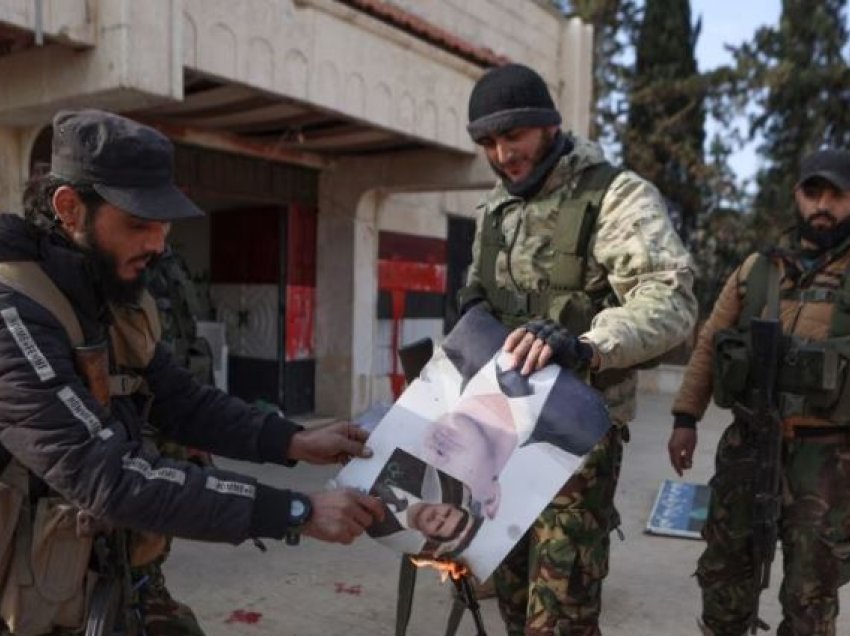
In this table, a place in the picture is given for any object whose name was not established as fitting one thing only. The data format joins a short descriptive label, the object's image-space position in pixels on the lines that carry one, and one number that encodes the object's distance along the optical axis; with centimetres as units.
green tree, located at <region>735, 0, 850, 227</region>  1389
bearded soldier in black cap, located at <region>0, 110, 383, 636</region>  143
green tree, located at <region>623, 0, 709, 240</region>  1495
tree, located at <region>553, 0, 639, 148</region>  1566
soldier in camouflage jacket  196
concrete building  410
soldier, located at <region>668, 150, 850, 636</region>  245
